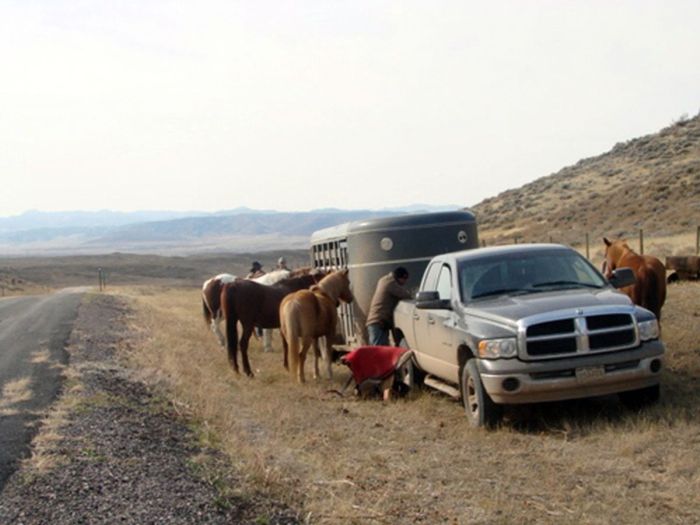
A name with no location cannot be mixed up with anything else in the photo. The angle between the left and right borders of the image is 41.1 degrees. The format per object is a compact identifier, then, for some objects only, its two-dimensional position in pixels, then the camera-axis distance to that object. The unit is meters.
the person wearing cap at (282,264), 20.14
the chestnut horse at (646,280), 12.71
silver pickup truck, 8.91
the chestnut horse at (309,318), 13.48
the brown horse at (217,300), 18.08
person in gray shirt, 12.84
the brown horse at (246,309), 14.69
